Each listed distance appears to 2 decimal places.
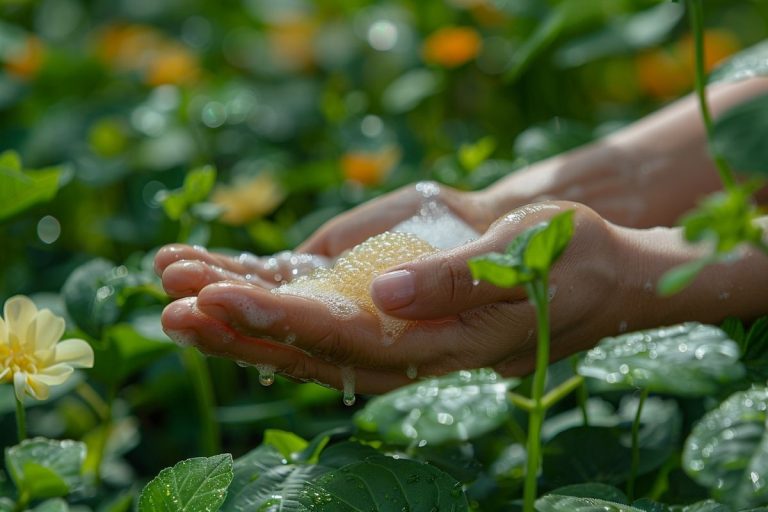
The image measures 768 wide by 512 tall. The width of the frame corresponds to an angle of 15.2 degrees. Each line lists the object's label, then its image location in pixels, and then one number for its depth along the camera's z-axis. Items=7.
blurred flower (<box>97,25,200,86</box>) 1.51
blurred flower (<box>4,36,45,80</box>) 1.49
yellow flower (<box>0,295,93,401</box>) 1.01
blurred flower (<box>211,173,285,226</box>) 1.28
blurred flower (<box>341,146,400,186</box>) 1.30
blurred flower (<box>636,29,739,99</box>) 1.43
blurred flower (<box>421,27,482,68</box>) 1.40
